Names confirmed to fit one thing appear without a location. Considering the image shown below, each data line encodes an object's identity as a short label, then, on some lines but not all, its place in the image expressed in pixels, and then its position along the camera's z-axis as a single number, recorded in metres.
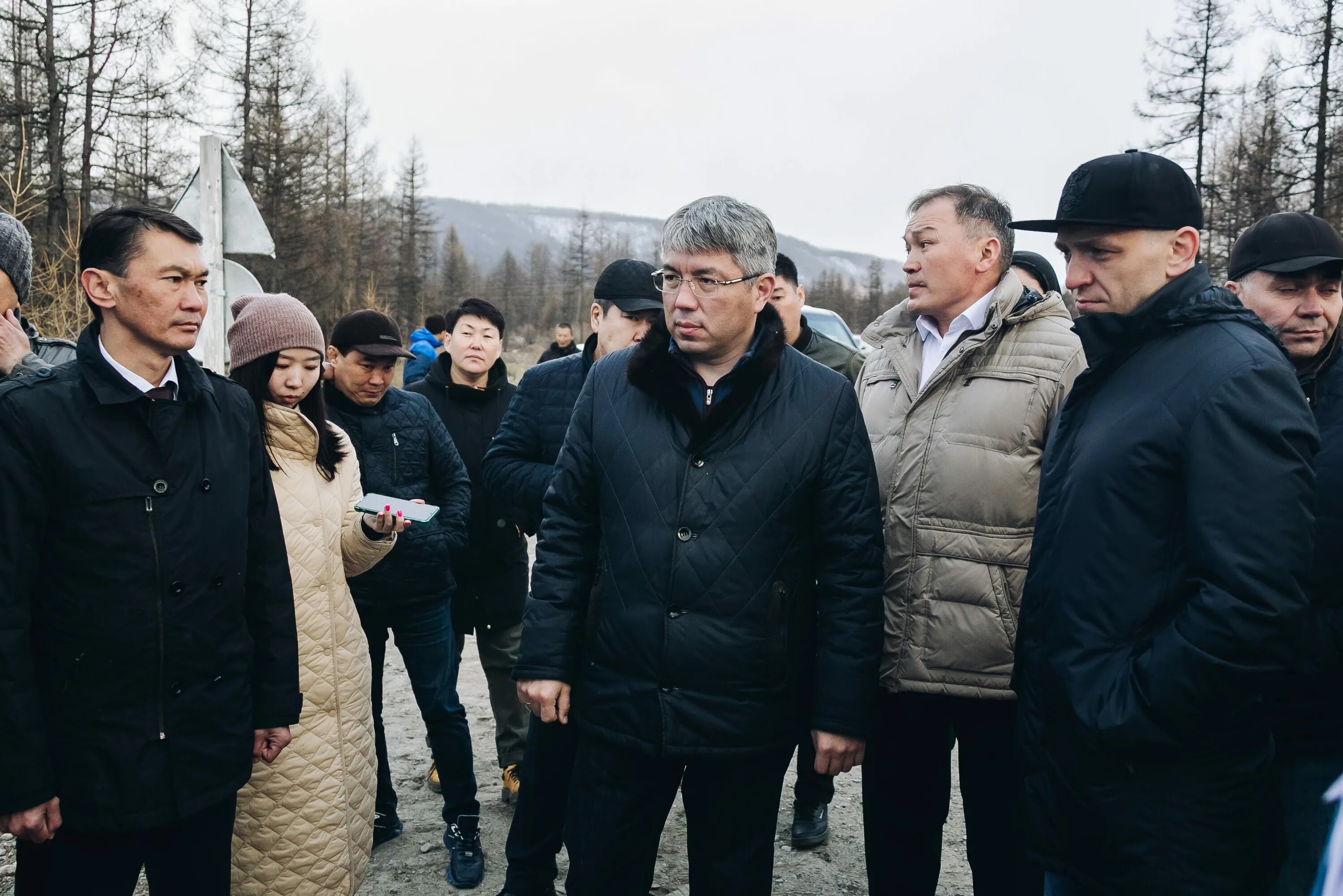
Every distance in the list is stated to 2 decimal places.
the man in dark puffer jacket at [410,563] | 3.68
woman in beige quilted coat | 2.73
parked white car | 14.05
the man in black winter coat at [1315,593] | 2.21
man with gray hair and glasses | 2.39
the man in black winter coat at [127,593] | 2.08
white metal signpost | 4.72
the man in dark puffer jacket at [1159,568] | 1.79
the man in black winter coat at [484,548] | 4.40
